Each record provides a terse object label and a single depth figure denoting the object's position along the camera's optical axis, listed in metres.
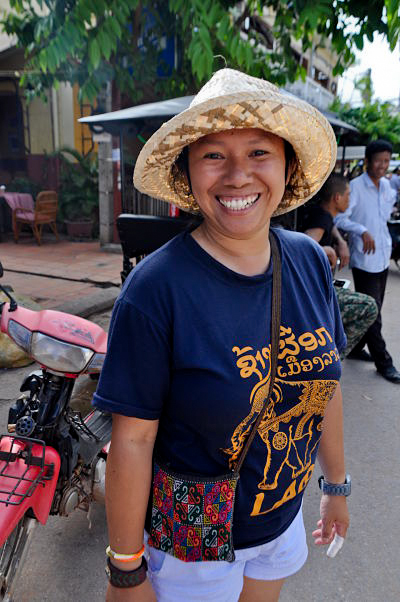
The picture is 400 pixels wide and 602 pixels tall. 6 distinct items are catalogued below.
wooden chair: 9.36
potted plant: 10.04
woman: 1.03
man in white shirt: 4.19
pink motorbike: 1.71
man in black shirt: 3.30
